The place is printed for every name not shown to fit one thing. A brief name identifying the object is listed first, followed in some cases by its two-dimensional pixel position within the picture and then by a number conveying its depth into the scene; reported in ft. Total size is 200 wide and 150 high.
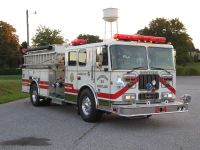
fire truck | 34.50
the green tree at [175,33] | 203.41
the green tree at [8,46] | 255.29
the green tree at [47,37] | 138.55
